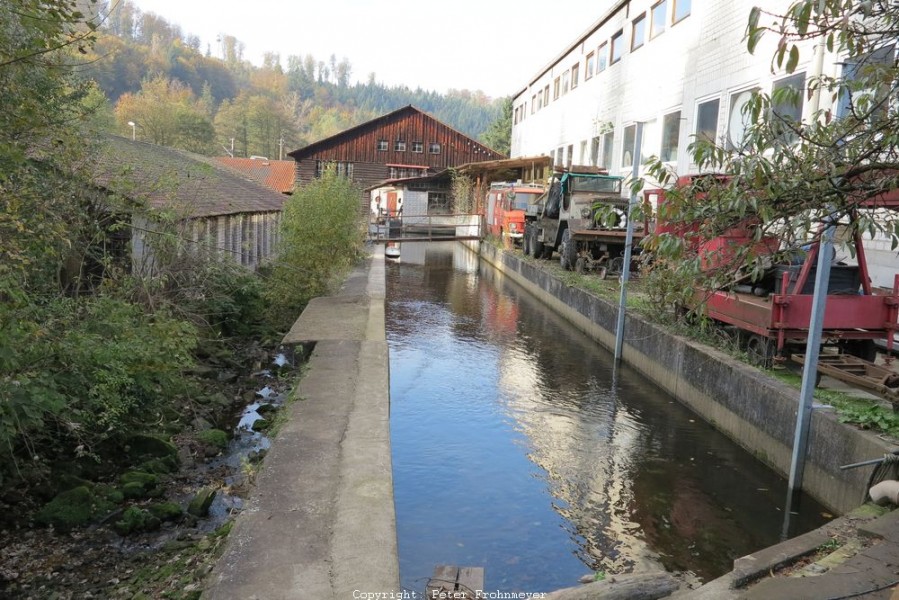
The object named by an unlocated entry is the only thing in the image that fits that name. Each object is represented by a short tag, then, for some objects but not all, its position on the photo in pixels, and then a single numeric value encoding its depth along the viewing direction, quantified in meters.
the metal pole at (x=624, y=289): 11.19
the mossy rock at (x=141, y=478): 6.66
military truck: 18.44
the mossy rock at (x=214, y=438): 8.04
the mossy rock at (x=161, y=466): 7.02
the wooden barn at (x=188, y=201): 9.16
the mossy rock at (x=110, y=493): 6.32
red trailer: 8.31
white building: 15.44
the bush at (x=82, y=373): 5.31
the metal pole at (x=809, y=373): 6.64
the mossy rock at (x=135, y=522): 5.86
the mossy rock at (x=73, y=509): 5.86
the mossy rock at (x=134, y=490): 6.48
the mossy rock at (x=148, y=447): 7.38
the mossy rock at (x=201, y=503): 6.29
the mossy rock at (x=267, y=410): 9.32
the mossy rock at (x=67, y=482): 6.32
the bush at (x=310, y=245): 15.48
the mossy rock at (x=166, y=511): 6.15
